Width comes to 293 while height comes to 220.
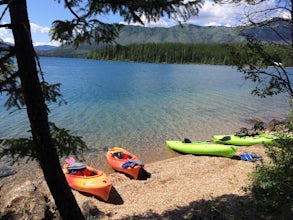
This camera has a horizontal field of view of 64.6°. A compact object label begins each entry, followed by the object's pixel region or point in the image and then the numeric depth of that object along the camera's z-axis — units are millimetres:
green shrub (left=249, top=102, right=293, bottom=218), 4648
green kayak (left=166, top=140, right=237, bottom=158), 11284
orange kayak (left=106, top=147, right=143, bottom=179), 9438
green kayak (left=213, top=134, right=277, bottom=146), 13309
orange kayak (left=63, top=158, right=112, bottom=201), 7926
